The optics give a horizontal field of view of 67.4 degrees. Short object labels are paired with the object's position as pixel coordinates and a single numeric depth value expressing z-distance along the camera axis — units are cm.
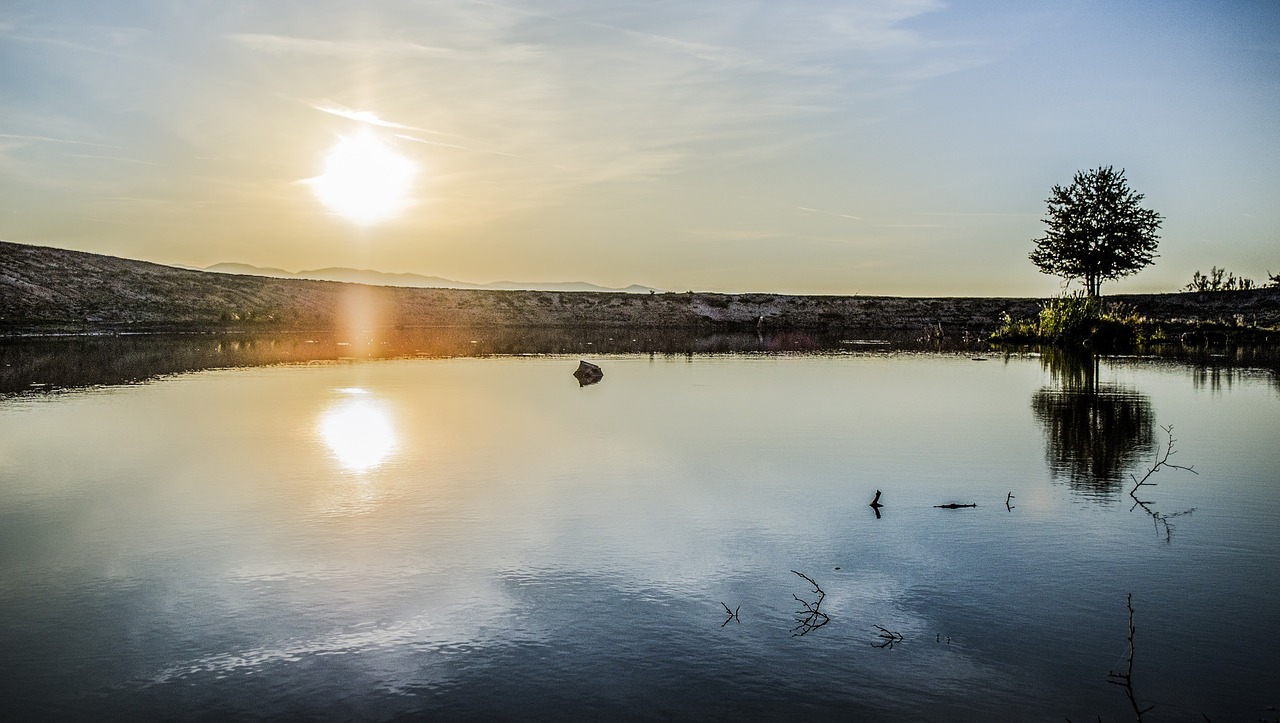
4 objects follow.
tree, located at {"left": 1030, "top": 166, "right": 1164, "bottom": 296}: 5466
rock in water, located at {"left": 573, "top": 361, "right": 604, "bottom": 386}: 2186
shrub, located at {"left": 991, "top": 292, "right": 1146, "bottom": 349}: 3997
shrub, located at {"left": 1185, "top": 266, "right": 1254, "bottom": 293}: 5884
